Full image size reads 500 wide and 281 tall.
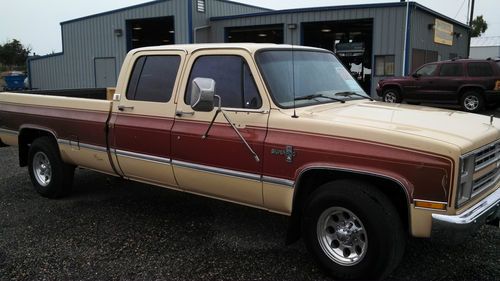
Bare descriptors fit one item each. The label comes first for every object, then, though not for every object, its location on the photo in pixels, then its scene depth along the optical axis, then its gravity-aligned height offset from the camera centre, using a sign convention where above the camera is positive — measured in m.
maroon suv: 16.56 -0.54
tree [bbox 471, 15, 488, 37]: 74.20 +6.76
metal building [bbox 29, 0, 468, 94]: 21.09 +1.94
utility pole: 37.54 +4.55
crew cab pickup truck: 3.44 -0.64
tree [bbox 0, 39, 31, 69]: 59.22 +1.77
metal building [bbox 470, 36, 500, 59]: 55.03 +2.12
